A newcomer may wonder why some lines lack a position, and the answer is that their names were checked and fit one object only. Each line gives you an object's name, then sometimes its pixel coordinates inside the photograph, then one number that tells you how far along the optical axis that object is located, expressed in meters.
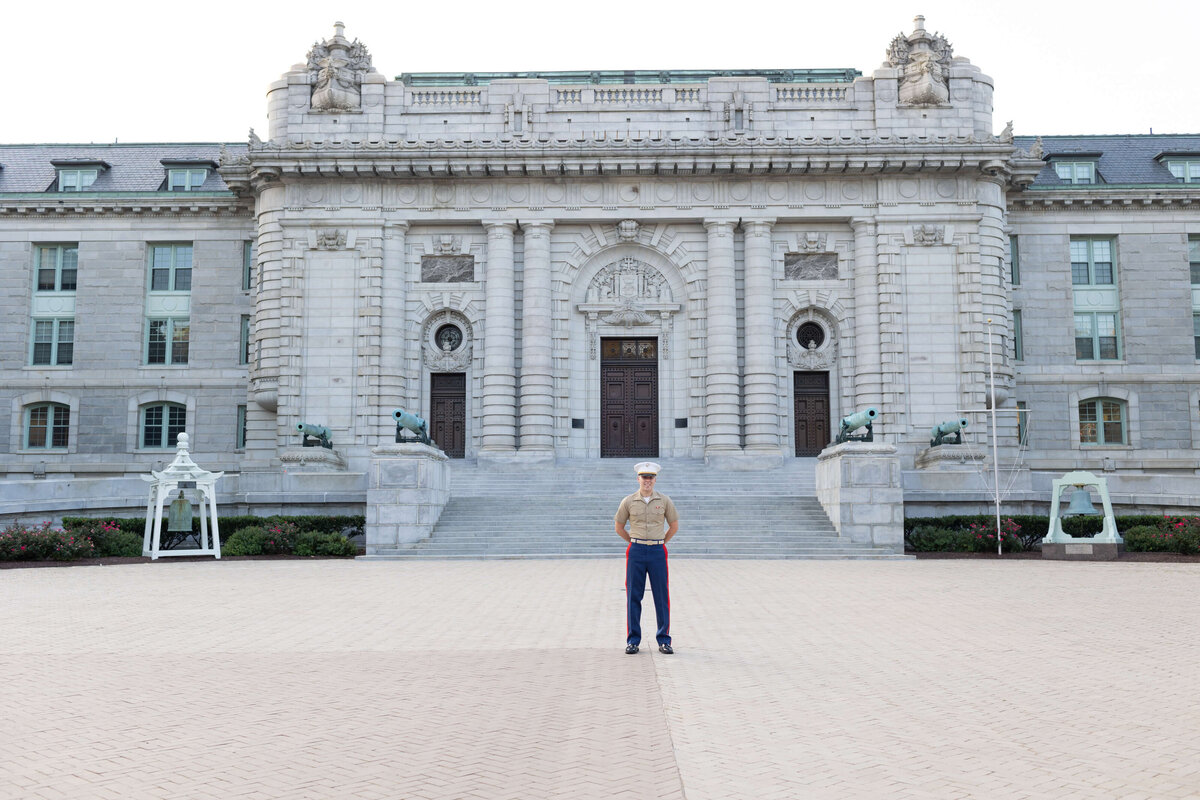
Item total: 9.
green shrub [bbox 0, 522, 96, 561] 24.39
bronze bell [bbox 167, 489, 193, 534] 26.48
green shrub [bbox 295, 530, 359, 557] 27.23
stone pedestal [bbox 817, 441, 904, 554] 27.27
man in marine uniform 11.89
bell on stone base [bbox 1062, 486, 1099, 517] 25.33
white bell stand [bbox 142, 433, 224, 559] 26.23
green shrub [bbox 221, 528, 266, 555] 26.98
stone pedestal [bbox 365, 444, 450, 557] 27.58
